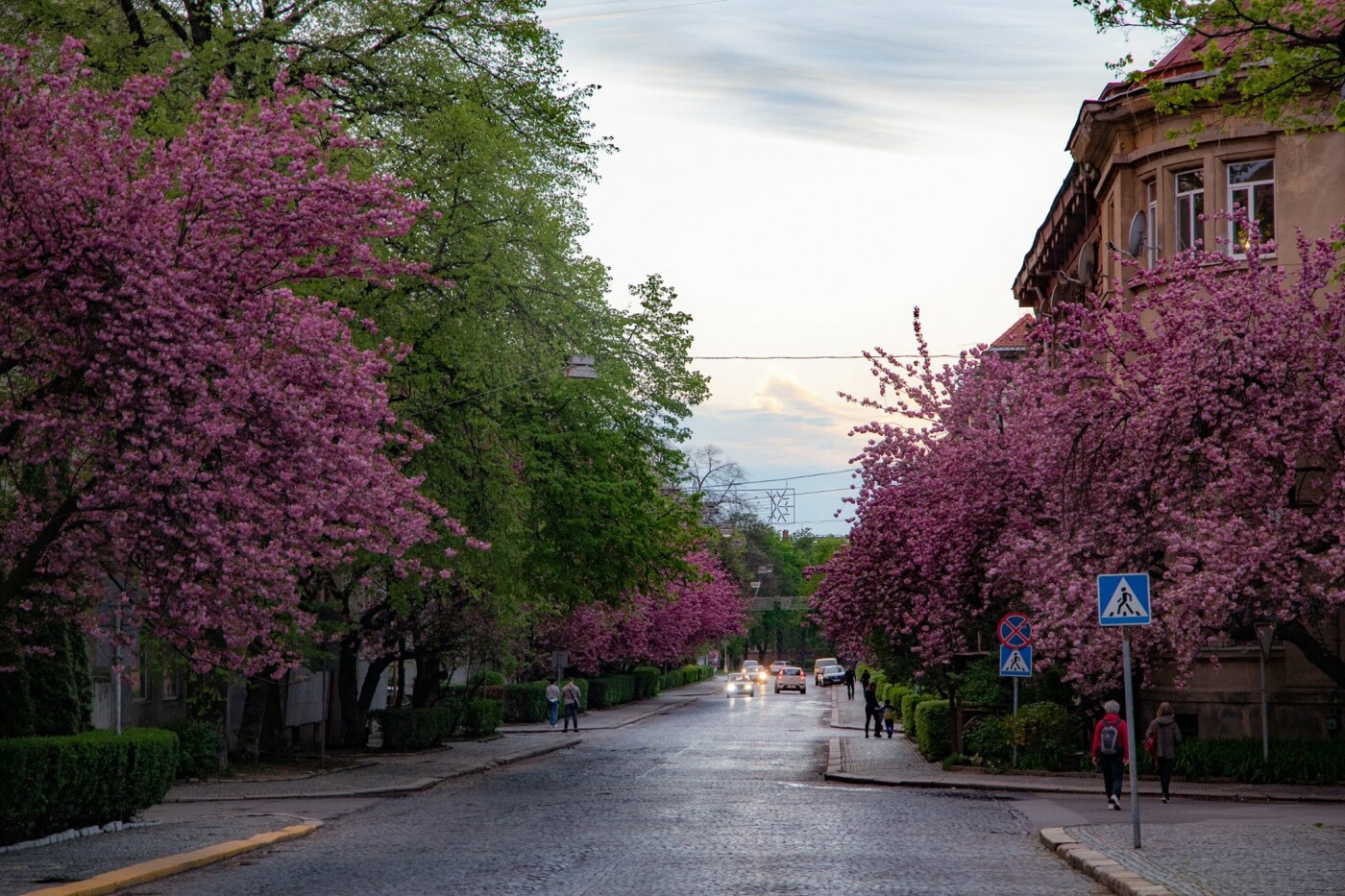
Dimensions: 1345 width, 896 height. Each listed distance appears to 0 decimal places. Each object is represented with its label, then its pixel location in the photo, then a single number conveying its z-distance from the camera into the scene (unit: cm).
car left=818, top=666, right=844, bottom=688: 11719
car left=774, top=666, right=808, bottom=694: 10412
